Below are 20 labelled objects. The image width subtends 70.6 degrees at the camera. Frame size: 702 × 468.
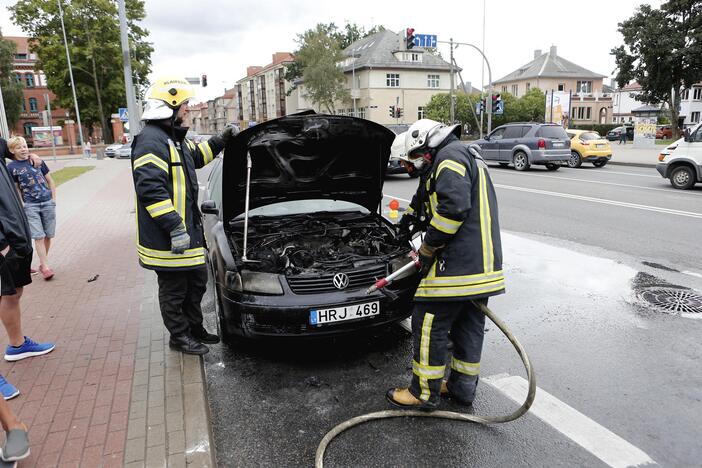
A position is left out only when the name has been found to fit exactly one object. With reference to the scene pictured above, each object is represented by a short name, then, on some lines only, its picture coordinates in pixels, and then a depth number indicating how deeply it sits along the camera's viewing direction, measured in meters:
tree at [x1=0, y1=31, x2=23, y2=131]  52.97
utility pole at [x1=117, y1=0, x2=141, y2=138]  11.57
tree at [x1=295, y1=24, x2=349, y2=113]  56.88
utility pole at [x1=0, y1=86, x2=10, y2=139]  15.92
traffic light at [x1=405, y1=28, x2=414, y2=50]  23.61
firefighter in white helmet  2.90
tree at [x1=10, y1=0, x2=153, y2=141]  43.81
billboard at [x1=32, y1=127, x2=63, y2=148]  44.23
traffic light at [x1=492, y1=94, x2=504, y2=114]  27.78
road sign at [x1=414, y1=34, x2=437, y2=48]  25.45
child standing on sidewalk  5.84
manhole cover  4.88
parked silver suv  17.70
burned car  3.57
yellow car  19.41
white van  12.41
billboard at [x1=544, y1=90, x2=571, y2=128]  29.79
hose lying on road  2.84
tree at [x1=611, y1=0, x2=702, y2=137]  30.77
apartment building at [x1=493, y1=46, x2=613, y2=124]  68.38
